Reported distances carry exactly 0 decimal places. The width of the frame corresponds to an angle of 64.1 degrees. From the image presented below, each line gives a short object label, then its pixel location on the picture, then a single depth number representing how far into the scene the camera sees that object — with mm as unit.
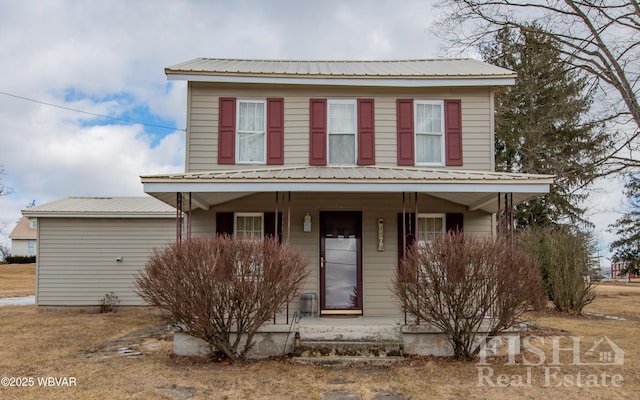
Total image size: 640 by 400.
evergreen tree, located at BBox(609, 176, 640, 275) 28094
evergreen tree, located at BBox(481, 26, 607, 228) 19484
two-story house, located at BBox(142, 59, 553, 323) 10531
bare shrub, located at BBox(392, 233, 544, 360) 7648
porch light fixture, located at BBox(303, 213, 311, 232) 10461
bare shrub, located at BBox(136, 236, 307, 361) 7543
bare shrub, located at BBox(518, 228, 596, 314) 14539
